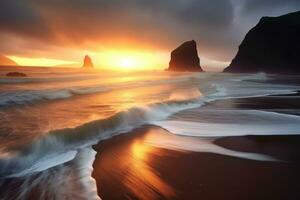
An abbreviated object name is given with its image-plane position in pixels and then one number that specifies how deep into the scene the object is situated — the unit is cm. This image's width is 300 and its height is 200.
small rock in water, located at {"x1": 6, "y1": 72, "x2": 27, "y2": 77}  2694
